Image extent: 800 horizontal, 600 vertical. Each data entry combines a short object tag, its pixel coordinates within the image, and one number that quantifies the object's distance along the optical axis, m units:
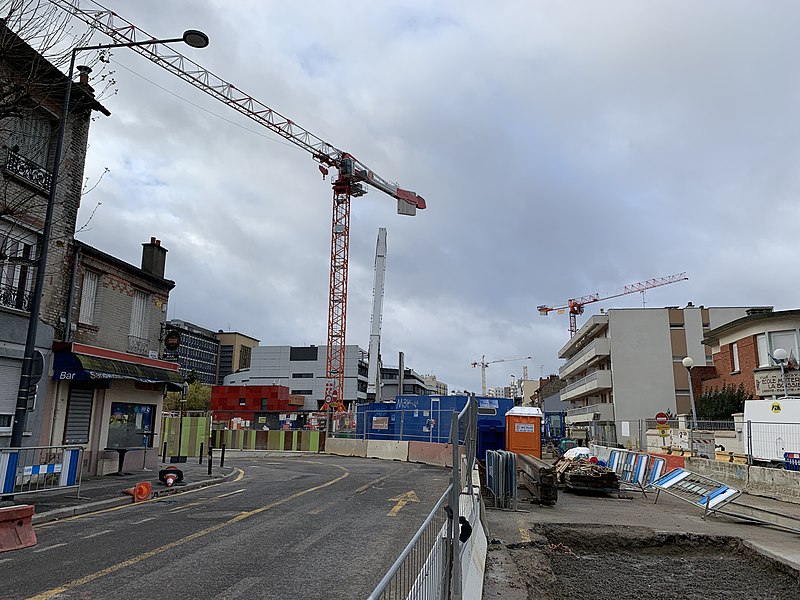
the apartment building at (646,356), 55.28
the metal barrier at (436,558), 3.62
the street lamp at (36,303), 12.48
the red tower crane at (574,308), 141.25
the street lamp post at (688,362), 25.57
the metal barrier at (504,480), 13.52
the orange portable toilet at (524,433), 22.47
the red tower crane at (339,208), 72.69
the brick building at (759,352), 30.64
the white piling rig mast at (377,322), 54.28
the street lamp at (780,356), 22.67
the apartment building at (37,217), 15.55
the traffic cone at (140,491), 14.28
